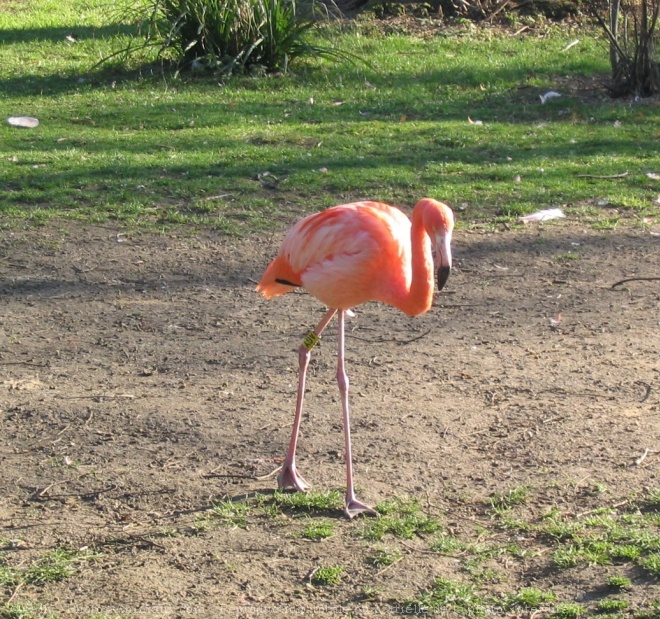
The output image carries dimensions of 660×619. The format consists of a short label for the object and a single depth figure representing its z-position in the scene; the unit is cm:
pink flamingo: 823
